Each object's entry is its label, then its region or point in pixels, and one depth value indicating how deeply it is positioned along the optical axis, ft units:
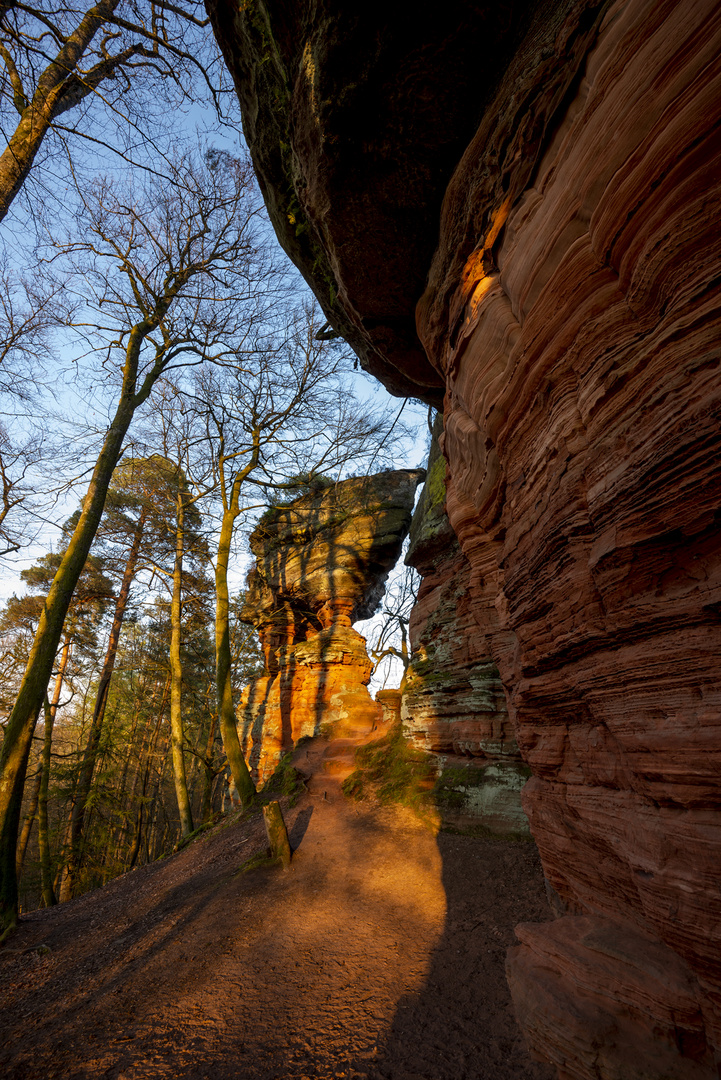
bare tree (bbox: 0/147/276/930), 20.80
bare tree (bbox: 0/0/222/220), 17.90
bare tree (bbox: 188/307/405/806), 38.83
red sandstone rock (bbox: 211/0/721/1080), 6.47
